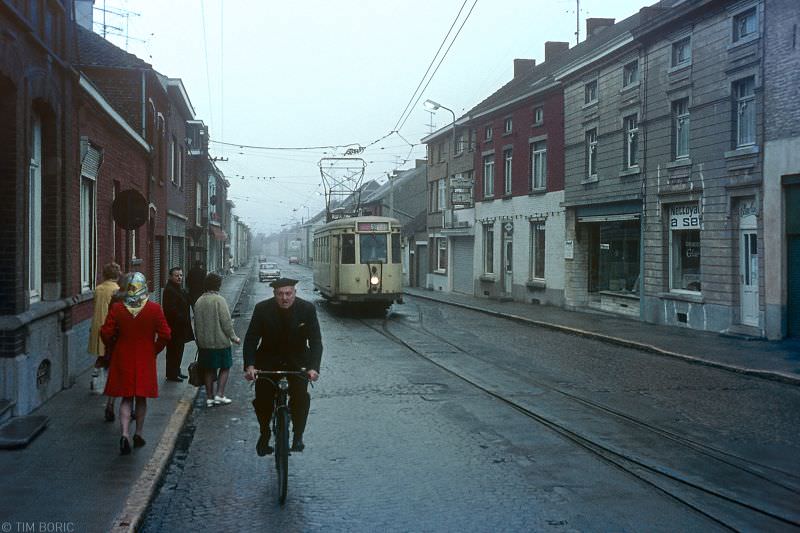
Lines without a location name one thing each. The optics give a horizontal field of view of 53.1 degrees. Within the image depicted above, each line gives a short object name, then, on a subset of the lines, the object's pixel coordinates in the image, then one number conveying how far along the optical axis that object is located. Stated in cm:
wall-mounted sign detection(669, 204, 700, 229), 2006
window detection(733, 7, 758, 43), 1795
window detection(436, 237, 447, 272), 4347
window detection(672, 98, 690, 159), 2055
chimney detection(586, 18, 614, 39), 3522
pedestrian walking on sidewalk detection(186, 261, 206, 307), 1530
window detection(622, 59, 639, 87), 2303
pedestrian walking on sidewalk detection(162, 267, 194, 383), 1119
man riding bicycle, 658
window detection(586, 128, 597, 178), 2589
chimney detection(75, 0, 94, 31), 2783
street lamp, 3791
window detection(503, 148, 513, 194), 3356
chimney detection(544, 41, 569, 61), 3903
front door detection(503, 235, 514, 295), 3334
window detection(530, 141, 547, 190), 3009
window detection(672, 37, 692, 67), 2047
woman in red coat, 729
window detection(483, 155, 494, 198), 3572
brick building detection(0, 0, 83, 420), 850
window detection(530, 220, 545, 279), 3047
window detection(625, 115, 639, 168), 2300
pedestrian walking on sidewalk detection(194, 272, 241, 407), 956
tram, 2355
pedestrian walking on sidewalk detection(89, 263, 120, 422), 963
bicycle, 597
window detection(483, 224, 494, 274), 3597
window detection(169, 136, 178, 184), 2825
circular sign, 1071
